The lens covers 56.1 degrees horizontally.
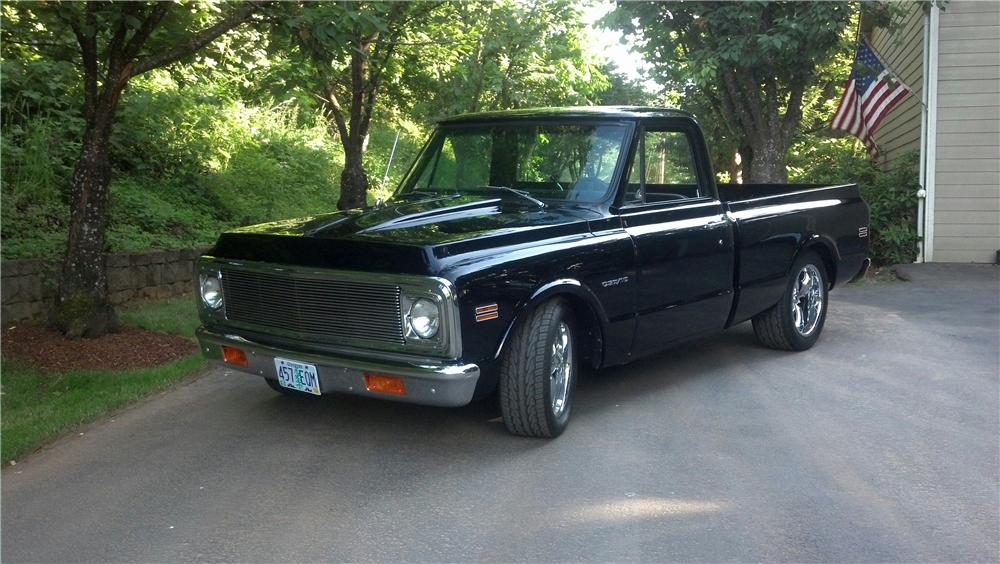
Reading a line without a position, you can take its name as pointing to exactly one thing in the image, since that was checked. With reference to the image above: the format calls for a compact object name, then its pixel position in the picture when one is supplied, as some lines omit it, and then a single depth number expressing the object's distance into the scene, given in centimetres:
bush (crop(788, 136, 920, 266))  1307
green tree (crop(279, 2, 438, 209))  716
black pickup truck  473
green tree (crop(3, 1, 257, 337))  762
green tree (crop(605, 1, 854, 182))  1148
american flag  1317
